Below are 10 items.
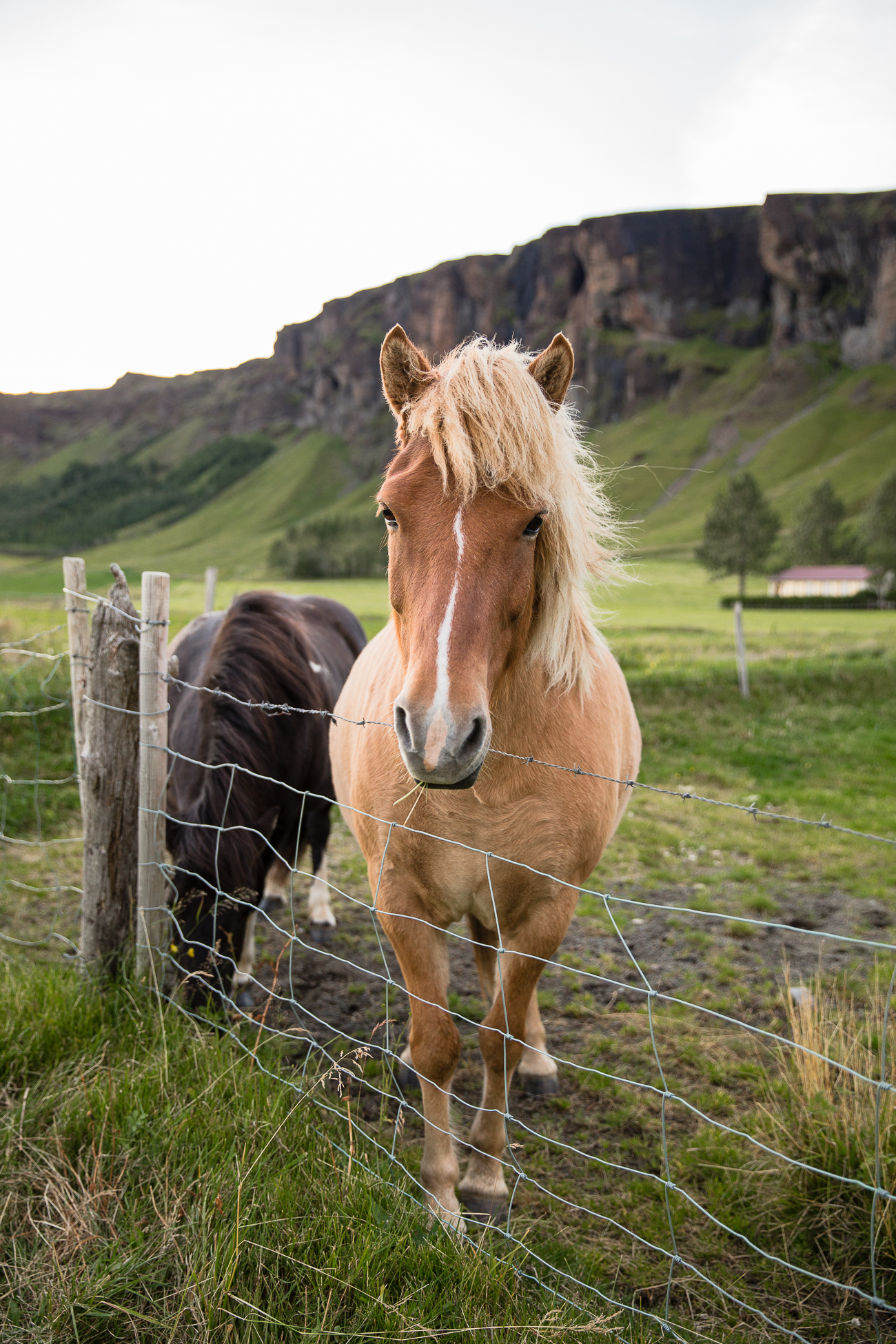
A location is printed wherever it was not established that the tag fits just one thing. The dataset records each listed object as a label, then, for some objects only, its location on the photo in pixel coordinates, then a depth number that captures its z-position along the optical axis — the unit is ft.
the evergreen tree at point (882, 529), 147.95
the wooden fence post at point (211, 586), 35.19
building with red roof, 181.06
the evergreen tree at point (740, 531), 172.24
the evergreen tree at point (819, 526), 186.09
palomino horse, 6.16
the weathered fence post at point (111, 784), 10.44
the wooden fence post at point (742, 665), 41.45
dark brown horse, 10.82
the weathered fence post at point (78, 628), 14.42
